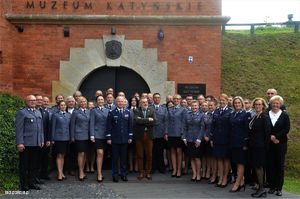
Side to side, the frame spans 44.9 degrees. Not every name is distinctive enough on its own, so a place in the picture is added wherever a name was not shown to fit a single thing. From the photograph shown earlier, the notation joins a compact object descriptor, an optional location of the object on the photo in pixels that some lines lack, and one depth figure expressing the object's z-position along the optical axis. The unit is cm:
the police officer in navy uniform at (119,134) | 848
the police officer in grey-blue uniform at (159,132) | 915
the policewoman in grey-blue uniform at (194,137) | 860
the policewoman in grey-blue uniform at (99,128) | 856
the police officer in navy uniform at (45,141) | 839
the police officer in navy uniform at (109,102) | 893
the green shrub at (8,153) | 759
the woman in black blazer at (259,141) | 716
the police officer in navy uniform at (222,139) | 795
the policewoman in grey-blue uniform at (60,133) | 849
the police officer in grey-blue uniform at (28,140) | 735
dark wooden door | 1110
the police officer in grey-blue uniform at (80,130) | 857
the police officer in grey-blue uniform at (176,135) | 899
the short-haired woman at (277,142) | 744
